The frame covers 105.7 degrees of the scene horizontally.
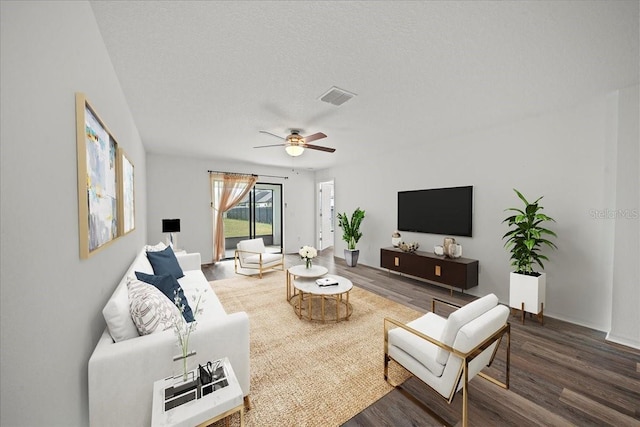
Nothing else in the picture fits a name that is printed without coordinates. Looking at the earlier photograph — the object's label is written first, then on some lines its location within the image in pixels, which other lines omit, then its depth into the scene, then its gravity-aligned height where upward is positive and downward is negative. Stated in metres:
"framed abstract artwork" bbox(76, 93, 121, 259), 1.20 +0.17
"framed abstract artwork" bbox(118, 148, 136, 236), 2.13 +0.14
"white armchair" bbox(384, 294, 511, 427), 1.49 -0.98
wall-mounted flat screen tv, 4.04 -0.03
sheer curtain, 6.14 +0.27
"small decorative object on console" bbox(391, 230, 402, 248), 5.00 -0.62
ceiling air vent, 2.50 +1.22
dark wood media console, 3.74 -0.99
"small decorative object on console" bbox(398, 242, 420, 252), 4.66 -0.73
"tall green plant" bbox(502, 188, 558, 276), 2.93 -0.37
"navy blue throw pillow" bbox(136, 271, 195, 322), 2.00 -0.62
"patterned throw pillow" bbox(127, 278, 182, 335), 1.52 -0.66
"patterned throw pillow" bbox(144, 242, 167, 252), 3.28 -0.56
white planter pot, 2.93 -1.03
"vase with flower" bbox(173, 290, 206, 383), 1.37 -0.82
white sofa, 1.24 -0.86
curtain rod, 6.35 +0.96
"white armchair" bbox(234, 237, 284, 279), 4.95 -1.01
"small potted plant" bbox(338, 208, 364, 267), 5.86 -0.61
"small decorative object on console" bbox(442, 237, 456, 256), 4.08 -0.57
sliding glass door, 6.71 -0.28
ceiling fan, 3.52 +0.98
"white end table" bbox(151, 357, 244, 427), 1.12 -0.96
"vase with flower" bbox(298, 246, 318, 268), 3.65 -0.66
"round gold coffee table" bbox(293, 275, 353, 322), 3.01 -1.22
